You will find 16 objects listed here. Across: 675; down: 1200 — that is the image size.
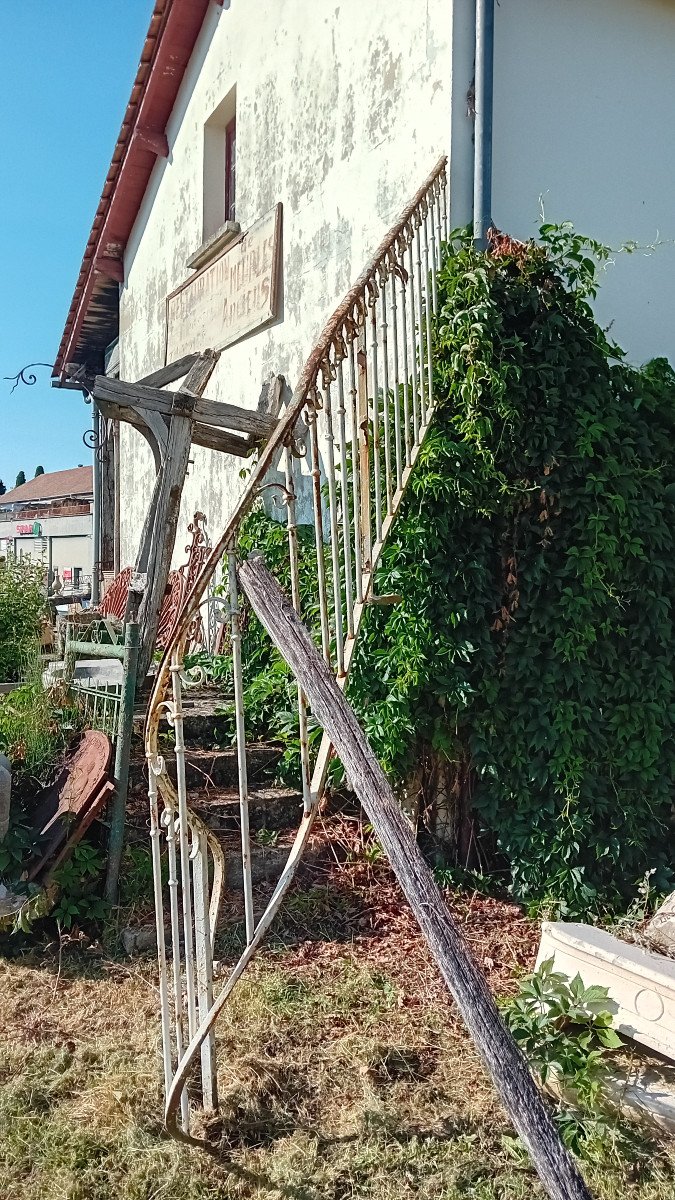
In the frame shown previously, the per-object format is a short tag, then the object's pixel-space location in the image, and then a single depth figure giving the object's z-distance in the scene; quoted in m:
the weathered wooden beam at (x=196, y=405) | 5.25
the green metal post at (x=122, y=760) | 4.09
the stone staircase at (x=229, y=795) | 4.25
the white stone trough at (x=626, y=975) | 2.94
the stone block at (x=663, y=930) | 3.45
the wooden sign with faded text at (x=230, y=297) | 6.46
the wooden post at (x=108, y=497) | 11.30
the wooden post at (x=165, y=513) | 5.27
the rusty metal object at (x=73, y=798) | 4.05
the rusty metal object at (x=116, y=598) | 7.50
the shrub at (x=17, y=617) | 6.56
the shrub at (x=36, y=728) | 4.62
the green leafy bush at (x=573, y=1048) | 2.72
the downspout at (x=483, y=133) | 4.41
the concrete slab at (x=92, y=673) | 4.81
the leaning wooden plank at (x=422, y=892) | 1.83
